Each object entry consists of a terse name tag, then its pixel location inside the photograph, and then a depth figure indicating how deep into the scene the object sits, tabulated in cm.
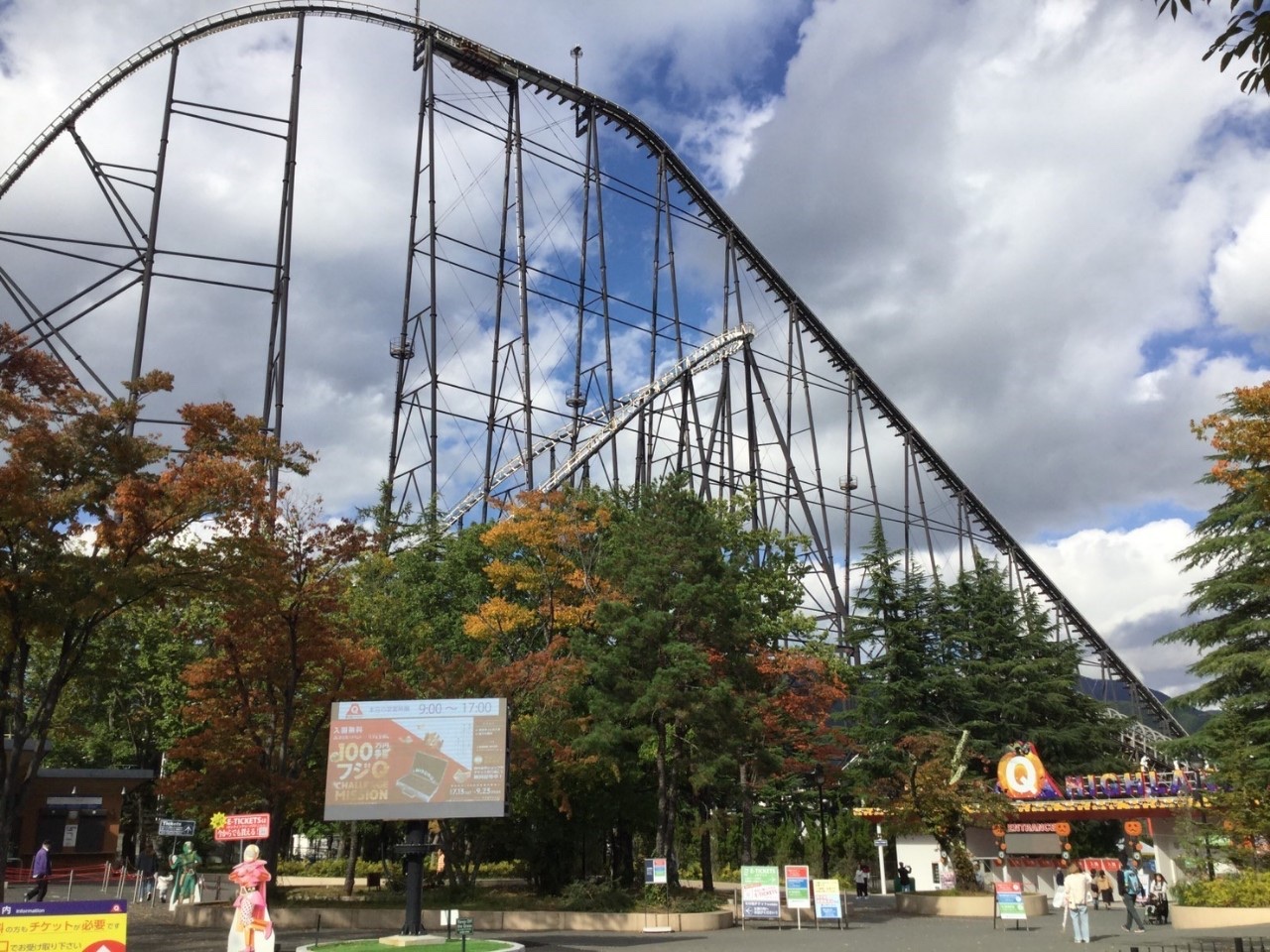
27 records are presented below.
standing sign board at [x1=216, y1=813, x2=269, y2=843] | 1544
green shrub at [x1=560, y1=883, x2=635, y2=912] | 2167
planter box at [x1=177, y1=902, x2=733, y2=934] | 2056
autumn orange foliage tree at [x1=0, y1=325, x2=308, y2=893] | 1500
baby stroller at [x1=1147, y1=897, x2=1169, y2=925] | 2277
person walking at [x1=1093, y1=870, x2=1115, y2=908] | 2788
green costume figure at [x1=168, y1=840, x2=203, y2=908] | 2242
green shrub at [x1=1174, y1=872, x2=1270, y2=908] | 1834
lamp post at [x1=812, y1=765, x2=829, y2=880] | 2643
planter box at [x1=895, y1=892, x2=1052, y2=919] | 2423
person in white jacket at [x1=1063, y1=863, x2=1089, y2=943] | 1697
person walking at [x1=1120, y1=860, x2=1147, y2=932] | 1906
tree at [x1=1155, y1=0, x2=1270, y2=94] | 484
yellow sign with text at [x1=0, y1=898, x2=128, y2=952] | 986
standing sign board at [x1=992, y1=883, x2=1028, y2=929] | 1986
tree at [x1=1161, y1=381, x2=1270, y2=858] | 2248
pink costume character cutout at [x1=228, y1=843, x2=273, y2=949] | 1199
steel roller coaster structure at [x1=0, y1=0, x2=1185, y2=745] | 3156
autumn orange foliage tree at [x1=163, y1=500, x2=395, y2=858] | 2023
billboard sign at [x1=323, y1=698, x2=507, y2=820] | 1547
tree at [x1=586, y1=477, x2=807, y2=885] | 2222
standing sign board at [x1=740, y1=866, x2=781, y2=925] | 2066
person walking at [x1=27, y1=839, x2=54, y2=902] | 2050
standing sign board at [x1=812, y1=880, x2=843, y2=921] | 2059
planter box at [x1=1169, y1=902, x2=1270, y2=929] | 1800
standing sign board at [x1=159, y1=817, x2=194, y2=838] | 1991
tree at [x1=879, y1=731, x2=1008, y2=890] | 2511
